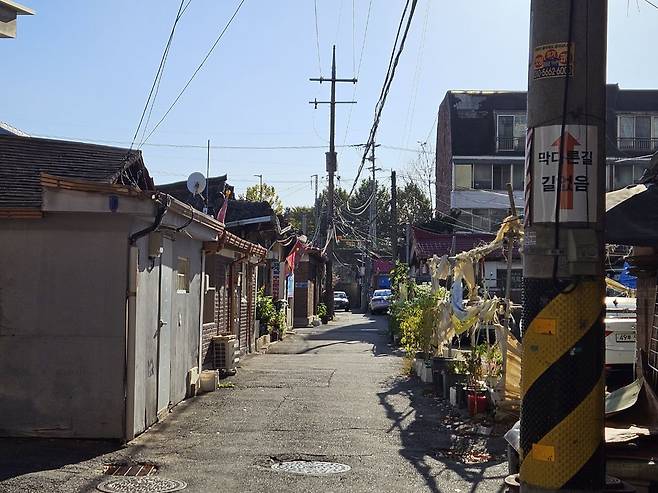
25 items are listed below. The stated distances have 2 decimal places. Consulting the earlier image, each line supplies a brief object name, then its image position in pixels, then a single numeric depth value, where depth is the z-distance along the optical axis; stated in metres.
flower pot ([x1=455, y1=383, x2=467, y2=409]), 12.70
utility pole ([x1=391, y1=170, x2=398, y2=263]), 41.81
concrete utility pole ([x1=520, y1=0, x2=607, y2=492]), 3.85
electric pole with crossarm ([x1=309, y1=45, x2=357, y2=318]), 40.53
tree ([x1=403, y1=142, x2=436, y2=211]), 57.43
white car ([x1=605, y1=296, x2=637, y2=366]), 13.99
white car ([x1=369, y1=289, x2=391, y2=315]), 53.93
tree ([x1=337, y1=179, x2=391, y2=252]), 76.44
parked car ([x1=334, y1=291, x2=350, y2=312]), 65.31
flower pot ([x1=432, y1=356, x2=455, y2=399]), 14.23
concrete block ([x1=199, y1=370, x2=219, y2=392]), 14.33
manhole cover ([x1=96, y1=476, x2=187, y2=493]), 7.65
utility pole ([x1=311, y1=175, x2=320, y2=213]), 65.61
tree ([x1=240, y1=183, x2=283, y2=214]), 58.07
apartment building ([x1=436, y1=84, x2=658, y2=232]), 45.94
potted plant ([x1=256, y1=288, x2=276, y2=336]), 25.50
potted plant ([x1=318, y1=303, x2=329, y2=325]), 43.94
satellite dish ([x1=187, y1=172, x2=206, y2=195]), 17.09
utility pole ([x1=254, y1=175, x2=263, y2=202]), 58.33
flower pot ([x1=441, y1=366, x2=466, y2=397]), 13.44
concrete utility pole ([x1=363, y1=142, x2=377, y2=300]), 58.18
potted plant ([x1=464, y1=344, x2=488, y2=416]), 11.73
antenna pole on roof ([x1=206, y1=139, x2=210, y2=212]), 22.78
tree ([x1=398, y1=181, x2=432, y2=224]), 74.12
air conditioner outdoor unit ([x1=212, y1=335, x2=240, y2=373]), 16.67
